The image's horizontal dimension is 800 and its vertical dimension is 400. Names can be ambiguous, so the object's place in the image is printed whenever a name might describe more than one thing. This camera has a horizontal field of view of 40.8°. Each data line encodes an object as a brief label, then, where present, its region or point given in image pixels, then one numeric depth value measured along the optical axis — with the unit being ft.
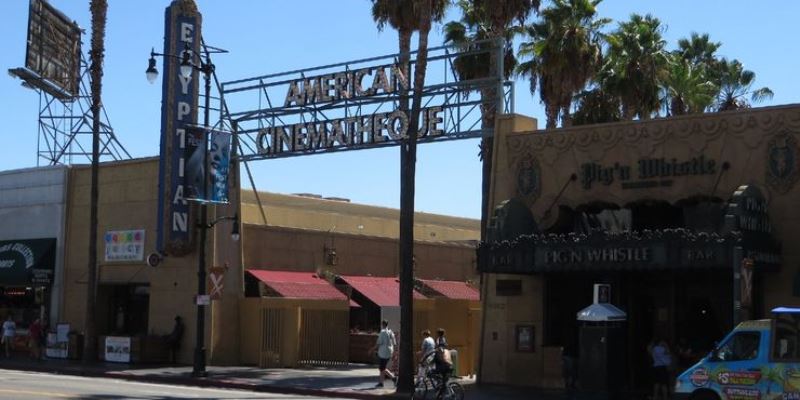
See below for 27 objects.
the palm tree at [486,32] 106.83
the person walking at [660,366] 78.23
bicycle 75.56
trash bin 77.36
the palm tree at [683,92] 136.67
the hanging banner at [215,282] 99.40
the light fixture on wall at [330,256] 127.24
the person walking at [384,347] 90.58
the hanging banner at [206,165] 104.42
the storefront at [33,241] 129.59
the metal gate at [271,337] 112.98
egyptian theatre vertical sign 115.34
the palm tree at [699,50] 157.58
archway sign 100.94
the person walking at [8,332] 127.03
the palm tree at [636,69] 126.52
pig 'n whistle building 77.46
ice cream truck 59.52
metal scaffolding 147.13
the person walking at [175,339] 115.03
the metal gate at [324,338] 116.37
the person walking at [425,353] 80.71
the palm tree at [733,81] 154.51
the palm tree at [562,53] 119.65
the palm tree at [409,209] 85.63
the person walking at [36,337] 123.13
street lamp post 95.25
